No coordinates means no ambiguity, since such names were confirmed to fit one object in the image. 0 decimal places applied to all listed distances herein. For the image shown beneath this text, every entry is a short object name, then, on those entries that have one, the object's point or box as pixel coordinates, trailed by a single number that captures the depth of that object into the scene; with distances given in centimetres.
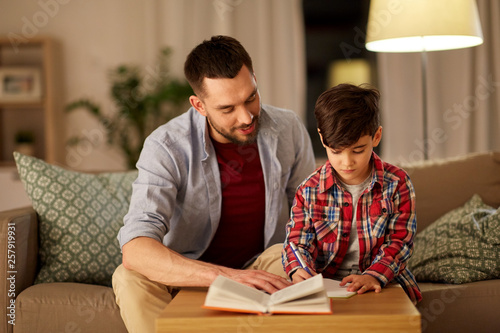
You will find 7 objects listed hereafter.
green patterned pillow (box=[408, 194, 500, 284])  199
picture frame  441
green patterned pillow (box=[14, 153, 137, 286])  218
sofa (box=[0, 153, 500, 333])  191
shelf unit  443
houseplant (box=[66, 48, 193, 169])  433
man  185
